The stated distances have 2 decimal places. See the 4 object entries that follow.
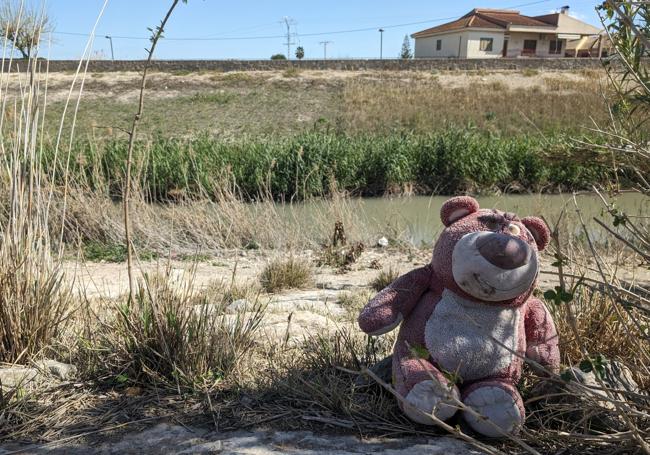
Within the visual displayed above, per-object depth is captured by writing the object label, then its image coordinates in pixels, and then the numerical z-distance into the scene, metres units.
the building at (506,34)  51.16
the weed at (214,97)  24.53
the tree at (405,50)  66.31
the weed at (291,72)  29.97
